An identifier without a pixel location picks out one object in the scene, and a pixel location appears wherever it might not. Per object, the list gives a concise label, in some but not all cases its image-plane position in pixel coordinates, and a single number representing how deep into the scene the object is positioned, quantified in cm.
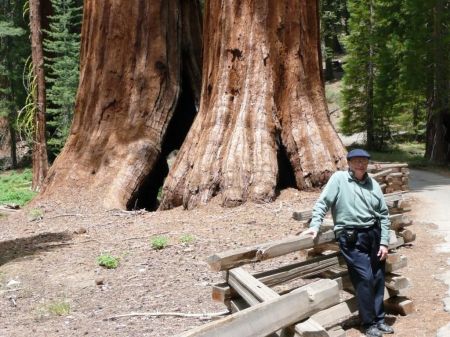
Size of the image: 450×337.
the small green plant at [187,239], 943
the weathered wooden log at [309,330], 453
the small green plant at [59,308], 679
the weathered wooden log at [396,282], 613
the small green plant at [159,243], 919
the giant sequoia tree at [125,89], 1414
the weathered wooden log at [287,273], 556
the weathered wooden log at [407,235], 909
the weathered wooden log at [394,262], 610
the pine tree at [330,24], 4322
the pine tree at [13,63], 3170
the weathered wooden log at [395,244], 614
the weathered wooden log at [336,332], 532
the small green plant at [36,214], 1249
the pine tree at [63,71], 2541
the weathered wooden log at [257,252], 533
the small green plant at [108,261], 848
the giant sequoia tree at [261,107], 1211
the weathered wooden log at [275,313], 383
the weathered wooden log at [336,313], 541
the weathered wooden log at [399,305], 620
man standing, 563
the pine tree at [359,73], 3181
